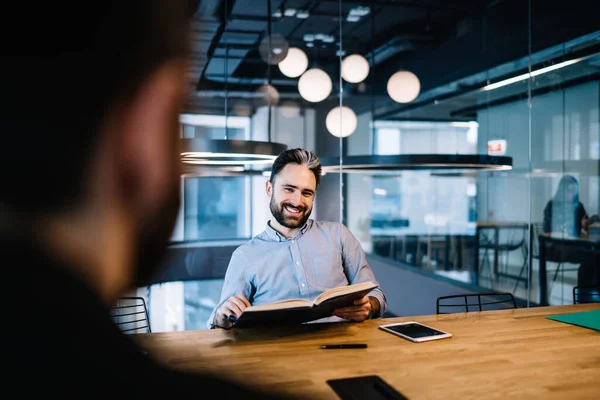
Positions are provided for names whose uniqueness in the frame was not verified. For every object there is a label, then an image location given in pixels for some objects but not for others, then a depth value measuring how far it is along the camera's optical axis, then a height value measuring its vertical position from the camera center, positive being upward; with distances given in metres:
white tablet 2.04 -0.54
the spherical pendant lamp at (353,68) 5.49 +1.40
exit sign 6.14 +0.63
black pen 1.91 -0.54
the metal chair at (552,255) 5.48 -0.59
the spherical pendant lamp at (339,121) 5.29 +0.80
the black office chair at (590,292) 4.81 -0.88
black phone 1.38 -0.53
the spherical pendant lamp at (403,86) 4.91 +1.09
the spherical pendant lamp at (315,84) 5.03 +1.12
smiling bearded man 2.73 -0.29
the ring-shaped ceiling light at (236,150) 2.88 +0.29
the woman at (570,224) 5.26 -0.27
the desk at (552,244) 5.36 -0.47
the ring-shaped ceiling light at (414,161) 4.30 +0.32
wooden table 1.52 -0.55
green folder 2.31 -0.56
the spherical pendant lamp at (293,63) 5.50 +1.45
